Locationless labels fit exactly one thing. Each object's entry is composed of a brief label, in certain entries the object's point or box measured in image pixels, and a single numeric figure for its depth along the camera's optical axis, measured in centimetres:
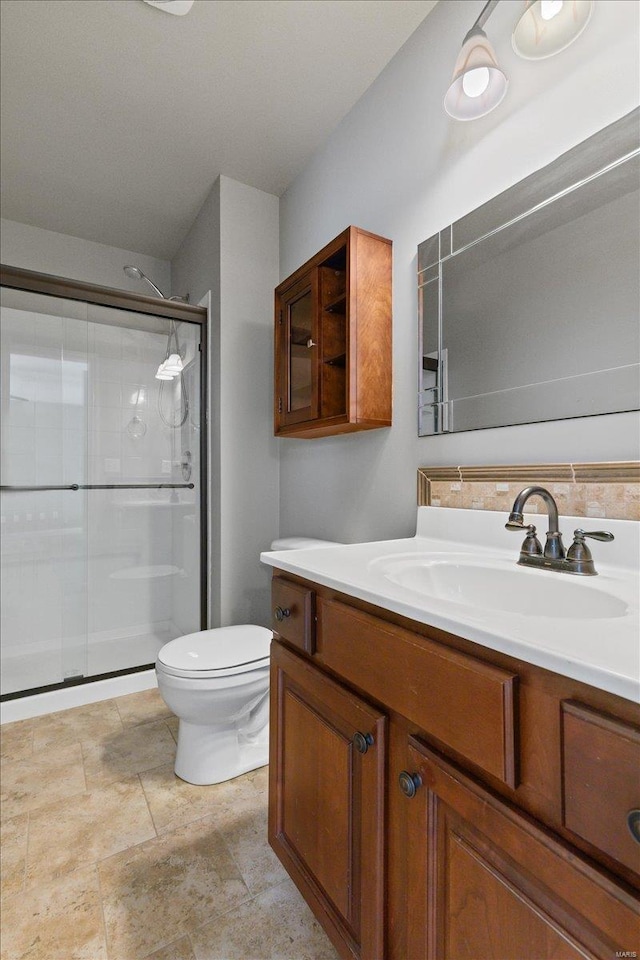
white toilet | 145
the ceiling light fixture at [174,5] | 142
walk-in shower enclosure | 216
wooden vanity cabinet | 44
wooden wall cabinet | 150
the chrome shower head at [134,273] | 229
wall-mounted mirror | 93
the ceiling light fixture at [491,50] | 98
